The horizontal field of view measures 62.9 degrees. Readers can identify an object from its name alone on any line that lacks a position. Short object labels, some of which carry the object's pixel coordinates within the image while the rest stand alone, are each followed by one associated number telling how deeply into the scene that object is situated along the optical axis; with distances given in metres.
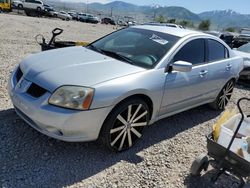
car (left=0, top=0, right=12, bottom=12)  26.30
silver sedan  2.23
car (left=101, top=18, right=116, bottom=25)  40.06
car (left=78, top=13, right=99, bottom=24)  35.15
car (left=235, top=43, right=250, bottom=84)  6.01
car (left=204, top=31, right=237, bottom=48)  13.44
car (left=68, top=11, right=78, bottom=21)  36.39
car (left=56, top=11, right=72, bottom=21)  31.92
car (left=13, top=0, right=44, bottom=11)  29.33
